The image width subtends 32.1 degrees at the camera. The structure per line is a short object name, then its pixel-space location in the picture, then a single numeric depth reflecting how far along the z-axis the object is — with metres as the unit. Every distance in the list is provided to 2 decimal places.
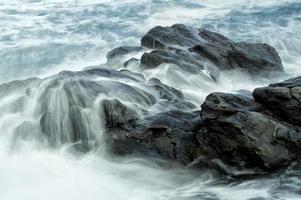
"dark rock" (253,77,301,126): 10.09
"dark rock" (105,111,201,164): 10.31
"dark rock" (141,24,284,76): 15.55
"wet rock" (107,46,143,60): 17.29
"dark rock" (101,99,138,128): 10.99
